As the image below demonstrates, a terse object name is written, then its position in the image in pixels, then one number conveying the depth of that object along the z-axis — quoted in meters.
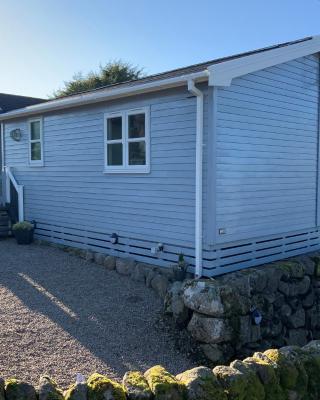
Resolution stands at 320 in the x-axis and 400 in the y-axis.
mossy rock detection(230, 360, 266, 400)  3.47
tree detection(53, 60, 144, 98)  28.39
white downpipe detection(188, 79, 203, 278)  6.55
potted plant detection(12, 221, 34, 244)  10.16
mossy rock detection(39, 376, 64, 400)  2.99
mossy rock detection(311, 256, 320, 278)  8.07
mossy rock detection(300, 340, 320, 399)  3.95
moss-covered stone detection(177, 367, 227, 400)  3.27
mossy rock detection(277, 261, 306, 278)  7.30
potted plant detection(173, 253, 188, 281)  6.78
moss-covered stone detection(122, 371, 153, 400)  3.13
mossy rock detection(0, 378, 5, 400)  2.92
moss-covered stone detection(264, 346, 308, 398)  3.79
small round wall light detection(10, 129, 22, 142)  11.23
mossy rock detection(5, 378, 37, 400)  2.95
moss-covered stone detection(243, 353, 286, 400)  3.62
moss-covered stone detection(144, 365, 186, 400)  3.15
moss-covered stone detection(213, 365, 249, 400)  3.39
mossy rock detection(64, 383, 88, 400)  3.02
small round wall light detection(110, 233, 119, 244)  8.32
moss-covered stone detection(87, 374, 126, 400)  3.05
